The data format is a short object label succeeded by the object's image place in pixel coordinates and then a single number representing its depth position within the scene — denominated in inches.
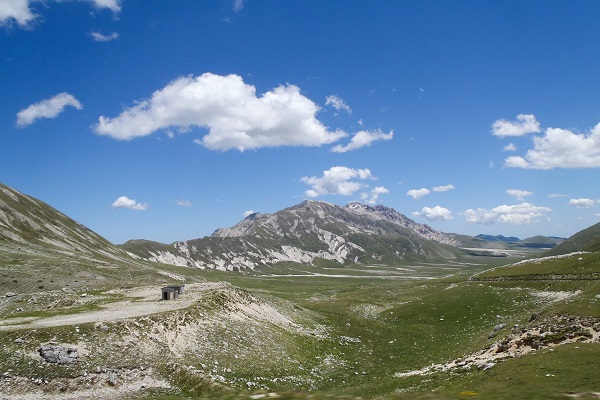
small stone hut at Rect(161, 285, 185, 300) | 2293.7
